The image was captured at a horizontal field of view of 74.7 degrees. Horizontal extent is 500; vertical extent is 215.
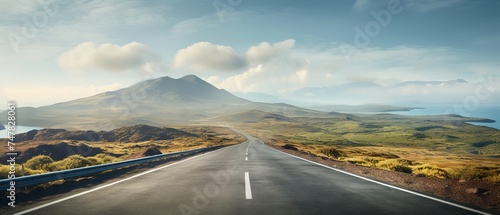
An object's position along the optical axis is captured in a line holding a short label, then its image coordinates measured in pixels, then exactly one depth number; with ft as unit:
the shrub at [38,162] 83.30
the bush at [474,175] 41.45
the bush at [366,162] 72.64
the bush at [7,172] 44.66
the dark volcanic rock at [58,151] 164.84
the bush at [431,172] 48.43
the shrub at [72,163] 66.80
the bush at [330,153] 121.39
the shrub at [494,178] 36.36
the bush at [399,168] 54.08
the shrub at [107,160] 83.65
